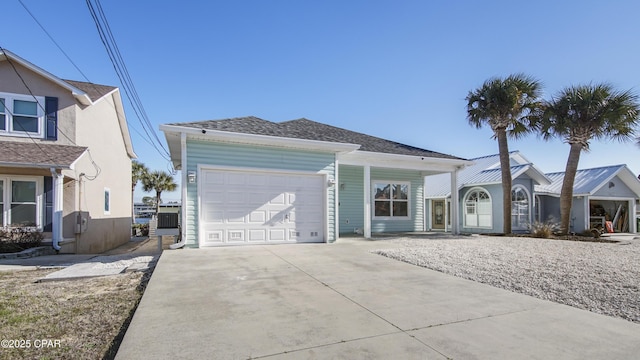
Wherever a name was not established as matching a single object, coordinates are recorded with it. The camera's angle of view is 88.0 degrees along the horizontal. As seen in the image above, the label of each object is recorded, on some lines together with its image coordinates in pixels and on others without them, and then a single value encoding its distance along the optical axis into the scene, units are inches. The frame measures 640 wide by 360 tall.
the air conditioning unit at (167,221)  383.2
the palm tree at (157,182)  1207.6
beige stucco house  411.2
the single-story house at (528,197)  700.7
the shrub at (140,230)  918.4
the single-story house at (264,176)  352.5
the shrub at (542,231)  551.8
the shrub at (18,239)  383.9
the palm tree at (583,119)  549.3
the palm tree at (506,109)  578.5
